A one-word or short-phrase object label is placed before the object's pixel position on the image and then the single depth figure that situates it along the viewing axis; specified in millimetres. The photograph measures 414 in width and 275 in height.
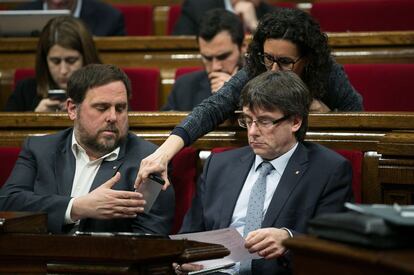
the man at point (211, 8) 8665
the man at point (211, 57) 8031
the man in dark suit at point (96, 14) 8876
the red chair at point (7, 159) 7561
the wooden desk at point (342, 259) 6328
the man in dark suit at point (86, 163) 7225
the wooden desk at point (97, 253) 6669
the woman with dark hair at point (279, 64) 7311
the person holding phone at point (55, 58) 8164
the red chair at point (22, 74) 8460
